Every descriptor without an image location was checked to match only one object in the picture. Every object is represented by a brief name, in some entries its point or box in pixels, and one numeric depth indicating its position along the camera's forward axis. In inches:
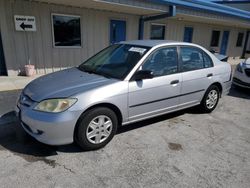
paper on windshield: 143.2
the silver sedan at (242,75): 255.6
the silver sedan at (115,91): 112.2
